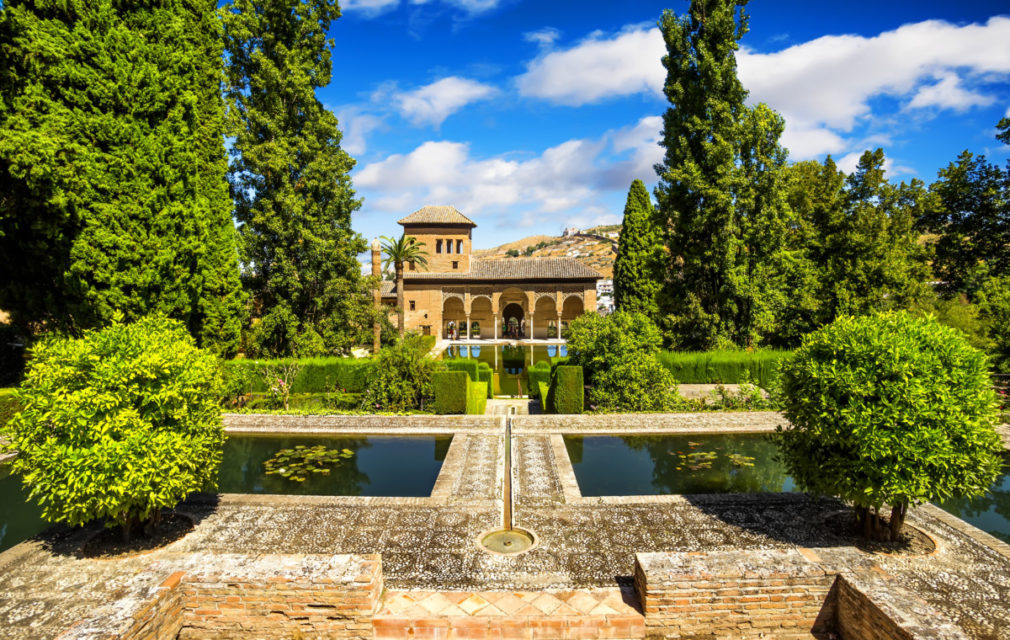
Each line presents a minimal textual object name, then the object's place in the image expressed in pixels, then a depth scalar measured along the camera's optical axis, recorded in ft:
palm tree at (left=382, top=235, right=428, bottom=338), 87.86
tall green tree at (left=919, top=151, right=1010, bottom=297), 75.77
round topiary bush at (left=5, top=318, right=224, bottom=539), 17.76
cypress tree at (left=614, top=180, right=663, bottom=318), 88.84
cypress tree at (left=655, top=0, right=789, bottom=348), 53.83
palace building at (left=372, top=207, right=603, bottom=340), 120.98
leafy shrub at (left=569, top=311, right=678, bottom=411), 43.96
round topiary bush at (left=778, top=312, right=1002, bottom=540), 17.57
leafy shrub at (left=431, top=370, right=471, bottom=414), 42.50
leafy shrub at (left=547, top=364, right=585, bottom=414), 43.01
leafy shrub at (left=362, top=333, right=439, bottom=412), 45.01
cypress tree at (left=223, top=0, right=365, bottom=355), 55.31
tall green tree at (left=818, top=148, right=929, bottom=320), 58.75
